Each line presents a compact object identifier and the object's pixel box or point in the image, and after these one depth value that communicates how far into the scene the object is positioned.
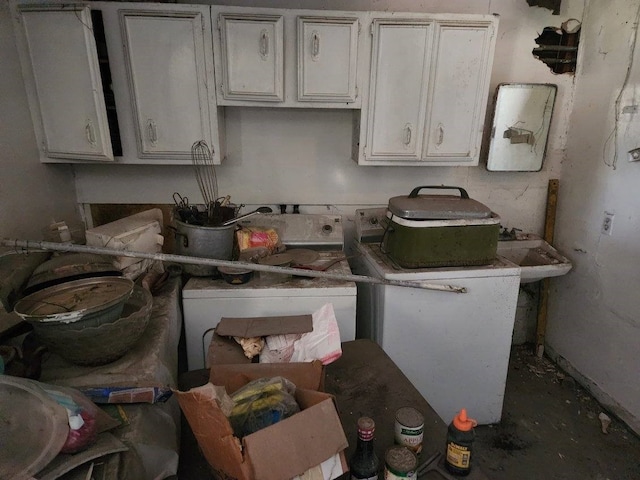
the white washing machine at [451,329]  1.86
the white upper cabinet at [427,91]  1.94
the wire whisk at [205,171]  2.03
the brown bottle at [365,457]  0.83
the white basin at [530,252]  2.39
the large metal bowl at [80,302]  0.99
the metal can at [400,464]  0.79
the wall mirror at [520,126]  2.36
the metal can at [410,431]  0.89
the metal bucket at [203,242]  1.77
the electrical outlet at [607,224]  2.13
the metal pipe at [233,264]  1.25
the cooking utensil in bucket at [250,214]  1.82
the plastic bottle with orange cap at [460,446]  0.86
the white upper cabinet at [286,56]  1.85
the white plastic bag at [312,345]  1.18
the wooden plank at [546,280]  2.56
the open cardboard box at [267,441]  0.74
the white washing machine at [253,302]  1.76
